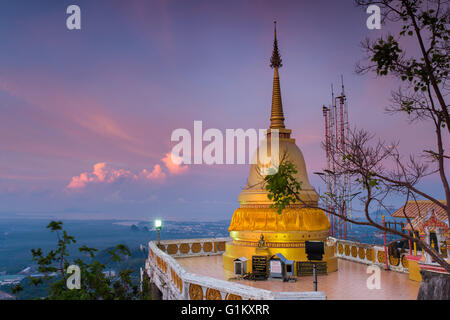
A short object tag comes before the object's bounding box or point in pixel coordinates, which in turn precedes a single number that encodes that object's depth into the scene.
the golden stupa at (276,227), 17.56
